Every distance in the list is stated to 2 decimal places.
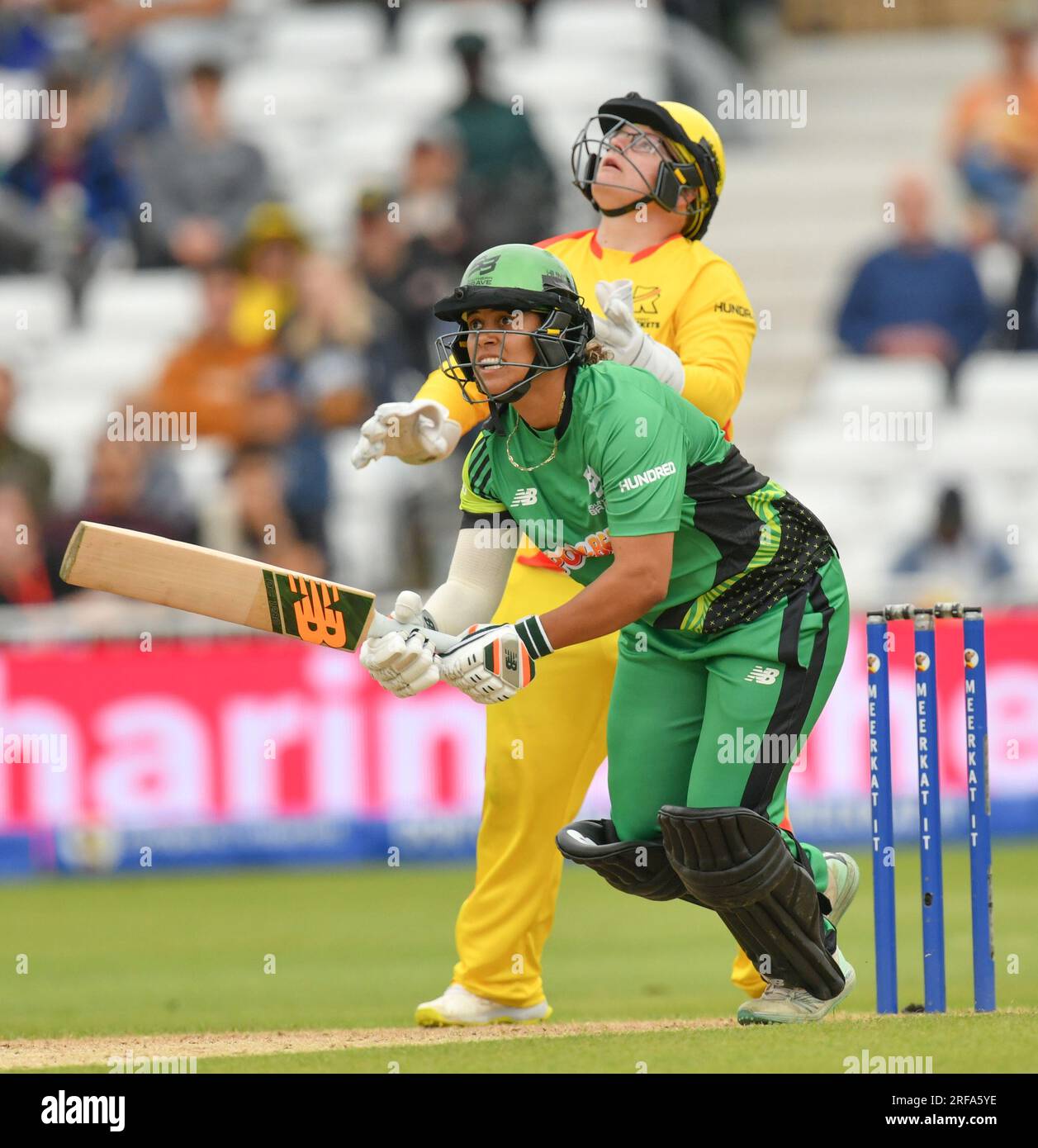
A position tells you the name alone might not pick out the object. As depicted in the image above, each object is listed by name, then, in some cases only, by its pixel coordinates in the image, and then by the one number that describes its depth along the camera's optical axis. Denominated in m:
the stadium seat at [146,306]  14.20
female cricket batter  5.06
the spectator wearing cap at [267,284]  12.92
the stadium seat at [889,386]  13.04
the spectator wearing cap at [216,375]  12.91
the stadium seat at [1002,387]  12.99
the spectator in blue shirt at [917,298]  12.58
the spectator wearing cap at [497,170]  12.43
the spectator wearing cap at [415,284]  12.45
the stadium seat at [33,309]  14.37
